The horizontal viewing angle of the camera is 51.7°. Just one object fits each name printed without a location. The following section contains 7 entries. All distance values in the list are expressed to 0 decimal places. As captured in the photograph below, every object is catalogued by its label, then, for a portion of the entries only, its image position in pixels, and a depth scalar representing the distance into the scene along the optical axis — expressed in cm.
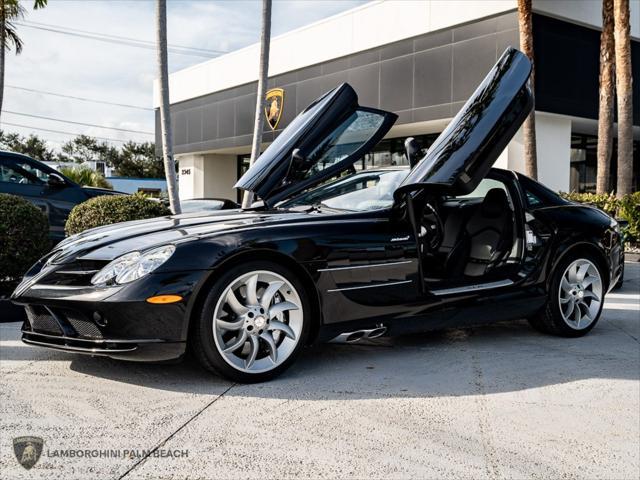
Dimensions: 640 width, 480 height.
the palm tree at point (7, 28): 1912
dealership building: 1669
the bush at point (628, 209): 1302
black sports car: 372
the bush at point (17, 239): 689
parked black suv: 925
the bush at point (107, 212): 775
